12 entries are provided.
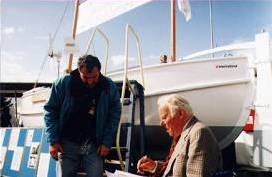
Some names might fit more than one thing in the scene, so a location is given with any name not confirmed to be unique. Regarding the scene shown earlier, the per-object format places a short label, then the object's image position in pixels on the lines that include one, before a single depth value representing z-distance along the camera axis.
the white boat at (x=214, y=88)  5.12
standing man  3.67
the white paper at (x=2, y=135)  6.67
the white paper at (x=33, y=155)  5.27
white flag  6.50
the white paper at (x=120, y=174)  2.29
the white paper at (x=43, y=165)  4.95
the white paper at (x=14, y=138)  6.07
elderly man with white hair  2.31
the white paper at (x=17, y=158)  5.73
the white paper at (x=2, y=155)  6.29
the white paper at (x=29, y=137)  5.62
